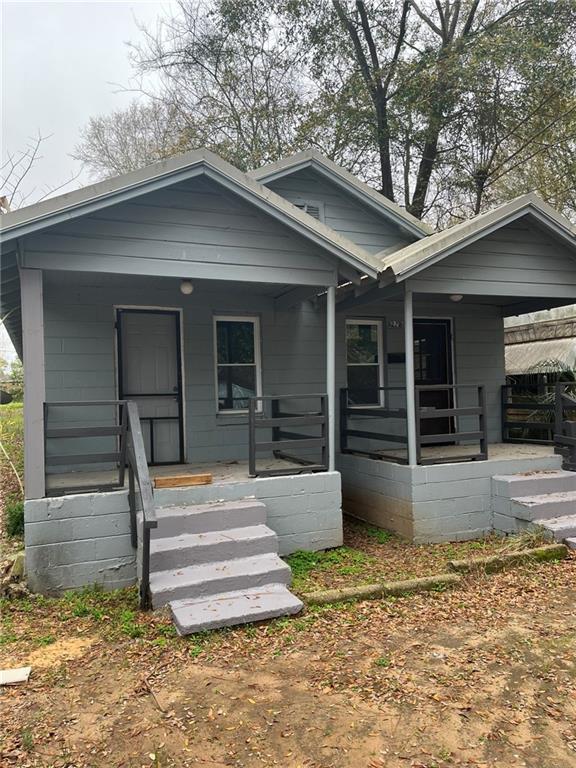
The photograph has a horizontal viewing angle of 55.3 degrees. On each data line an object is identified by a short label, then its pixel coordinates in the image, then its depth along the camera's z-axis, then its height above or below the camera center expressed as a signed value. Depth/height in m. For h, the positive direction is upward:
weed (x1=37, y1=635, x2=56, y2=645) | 3.99 -1.79
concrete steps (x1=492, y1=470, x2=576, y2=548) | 6.18 -1.39
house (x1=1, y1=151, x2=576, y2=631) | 5.01 +0.38
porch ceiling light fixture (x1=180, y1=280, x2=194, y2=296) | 6.45 +1.24
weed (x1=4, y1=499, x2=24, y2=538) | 6.28 -1.43
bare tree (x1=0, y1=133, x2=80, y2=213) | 7.96 +3.35
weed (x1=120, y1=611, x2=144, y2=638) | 4.05 -1.75
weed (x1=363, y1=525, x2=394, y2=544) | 6.72 -1.85
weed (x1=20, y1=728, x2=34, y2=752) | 2.81 -1.78
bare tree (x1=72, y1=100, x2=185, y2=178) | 21.17 +10.15
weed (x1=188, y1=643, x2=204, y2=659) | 3.69 -1.76
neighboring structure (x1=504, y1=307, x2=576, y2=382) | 9.70 +0.75
